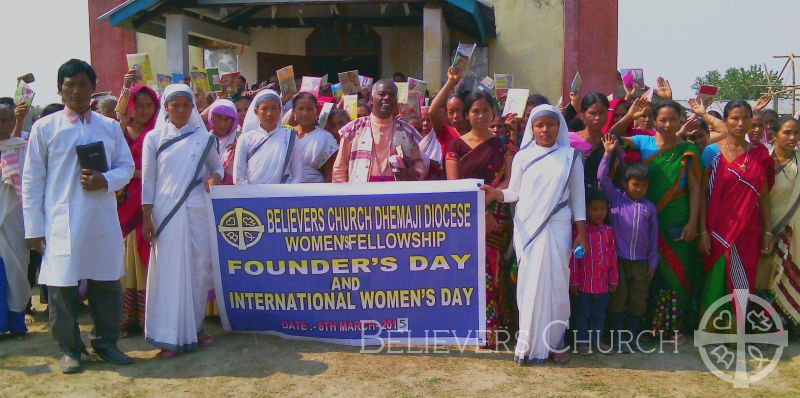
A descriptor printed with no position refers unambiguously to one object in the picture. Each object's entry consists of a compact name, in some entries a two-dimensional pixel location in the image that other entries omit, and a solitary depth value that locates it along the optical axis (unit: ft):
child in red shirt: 13.07
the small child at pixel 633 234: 13.43
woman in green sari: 13.89
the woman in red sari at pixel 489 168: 13.46
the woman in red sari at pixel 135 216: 14.19
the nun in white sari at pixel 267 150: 14.20
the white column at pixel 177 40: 32.73
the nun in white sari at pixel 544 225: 12.39
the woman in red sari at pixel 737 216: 13.91
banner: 13.24
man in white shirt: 11.85
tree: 145.69
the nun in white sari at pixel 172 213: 12.85
